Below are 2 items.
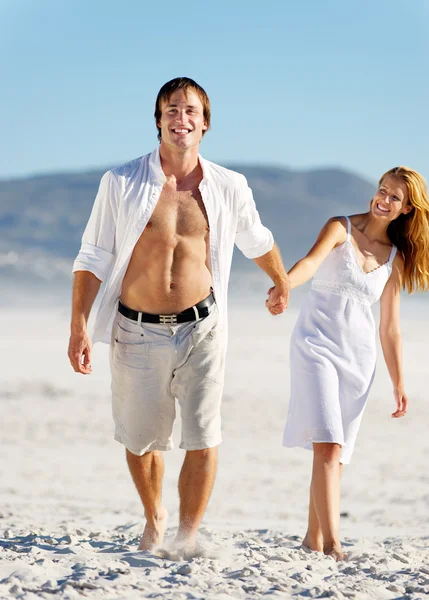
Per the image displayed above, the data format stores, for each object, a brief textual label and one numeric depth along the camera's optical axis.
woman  9.55
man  8.88
